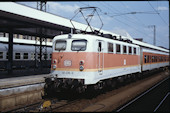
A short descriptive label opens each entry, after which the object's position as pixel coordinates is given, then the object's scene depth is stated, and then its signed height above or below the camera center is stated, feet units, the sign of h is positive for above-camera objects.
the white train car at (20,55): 77.05 +2.27
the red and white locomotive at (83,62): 31.71 -0.31
